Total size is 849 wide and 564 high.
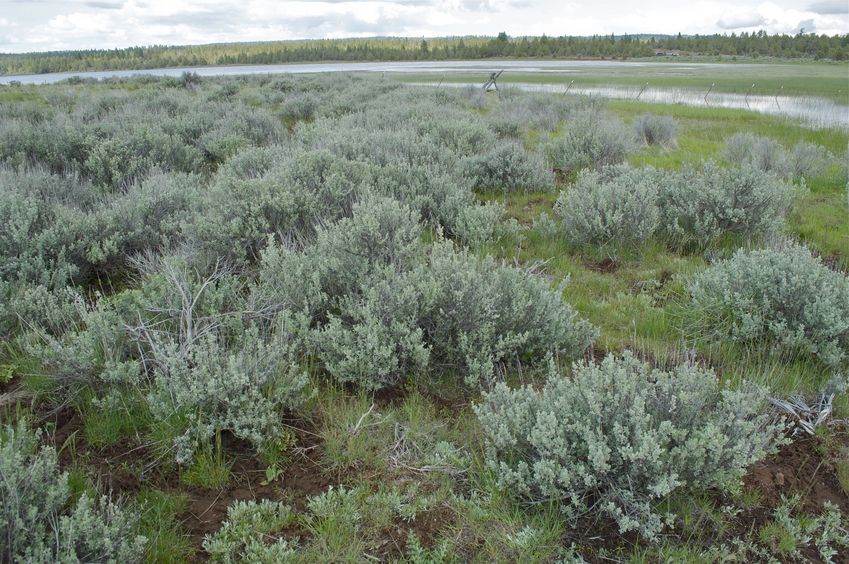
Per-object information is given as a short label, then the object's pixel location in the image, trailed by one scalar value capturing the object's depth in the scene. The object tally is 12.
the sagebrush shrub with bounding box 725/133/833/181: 9.40
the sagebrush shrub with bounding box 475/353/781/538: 2.44
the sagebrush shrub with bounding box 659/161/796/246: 6.02
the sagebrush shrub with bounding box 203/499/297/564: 2.32
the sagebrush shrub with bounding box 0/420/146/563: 2.01
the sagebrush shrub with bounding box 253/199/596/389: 3.45
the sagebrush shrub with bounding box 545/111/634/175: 9.52
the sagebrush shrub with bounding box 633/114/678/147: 12.61
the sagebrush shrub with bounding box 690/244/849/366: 3.65
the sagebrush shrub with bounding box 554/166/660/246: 5.88
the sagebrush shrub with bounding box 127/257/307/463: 2.91
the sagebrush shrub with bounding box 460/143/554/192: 8.35
